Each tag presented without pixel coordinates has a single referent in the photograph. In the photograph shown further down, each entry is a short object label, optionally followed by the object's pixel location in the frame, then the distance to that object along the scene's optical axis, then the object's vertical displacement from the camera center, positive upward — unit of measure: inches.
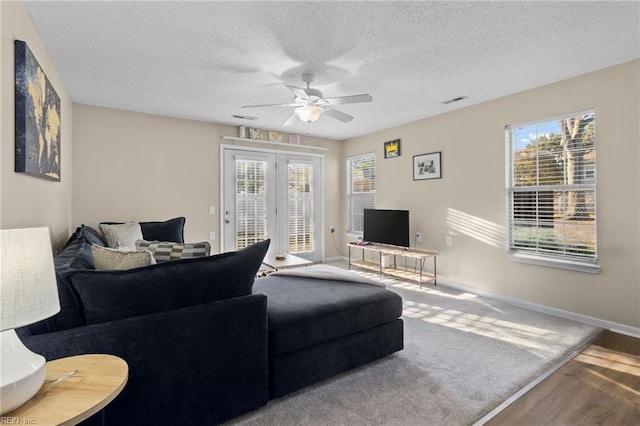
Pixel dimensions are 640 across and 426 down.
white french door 208.5 +8.3
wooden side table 37.7 -23.6
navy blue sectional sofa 56.8 -25.2
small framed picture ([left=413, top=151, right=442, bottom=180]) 184.5 +27.2
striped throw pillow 84.7 -10.1
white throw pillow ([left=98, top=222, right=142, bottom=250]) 149.2 -9.7
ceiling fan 118.8 +43.3
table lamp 36.5 -10.3
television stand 179.5 -34.7
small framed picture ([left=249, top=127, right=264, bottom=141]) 211.5 +52.4
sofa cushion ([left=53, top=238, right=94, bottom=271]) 67.1 -10.4
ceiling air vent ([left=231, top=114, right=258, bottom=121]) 185.7 +56.4
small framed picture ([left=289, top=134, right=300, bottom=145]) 230.4 +53.0
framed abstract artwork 74.2 +25.8
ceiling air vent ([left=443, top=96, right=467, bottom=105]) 153.7 +55.1
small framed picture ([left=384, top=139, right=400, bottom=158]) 209.9 +42.3
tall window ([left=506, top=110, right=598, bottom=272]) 128.0 +8.5
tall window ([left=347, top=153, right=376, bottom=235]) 235.6 +18.4
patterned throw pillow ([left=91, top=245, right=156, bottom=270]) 67.9 -9.7
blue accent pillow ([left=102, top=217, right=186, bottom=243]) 164.9 -9.0
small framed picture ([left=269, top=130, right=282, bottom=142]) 221.3 +53.3
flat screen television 191.3 -9.4
